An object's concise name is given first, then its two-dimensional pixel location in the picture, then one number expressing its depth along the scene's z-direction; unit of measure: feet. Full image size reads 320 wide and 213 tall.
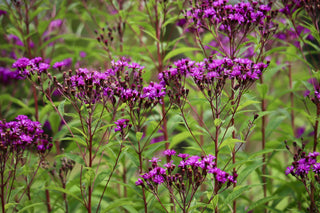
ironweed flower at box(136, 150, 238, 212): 12.86
